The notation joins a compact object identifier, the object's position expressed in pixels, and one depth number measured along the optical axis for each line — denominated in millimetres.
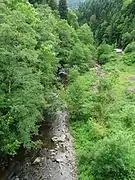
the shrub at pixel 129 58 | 79750
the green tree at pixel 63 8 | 94750
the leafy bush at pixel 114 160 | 27828
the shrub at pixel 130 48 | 90725
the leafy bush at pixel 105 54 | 84562
